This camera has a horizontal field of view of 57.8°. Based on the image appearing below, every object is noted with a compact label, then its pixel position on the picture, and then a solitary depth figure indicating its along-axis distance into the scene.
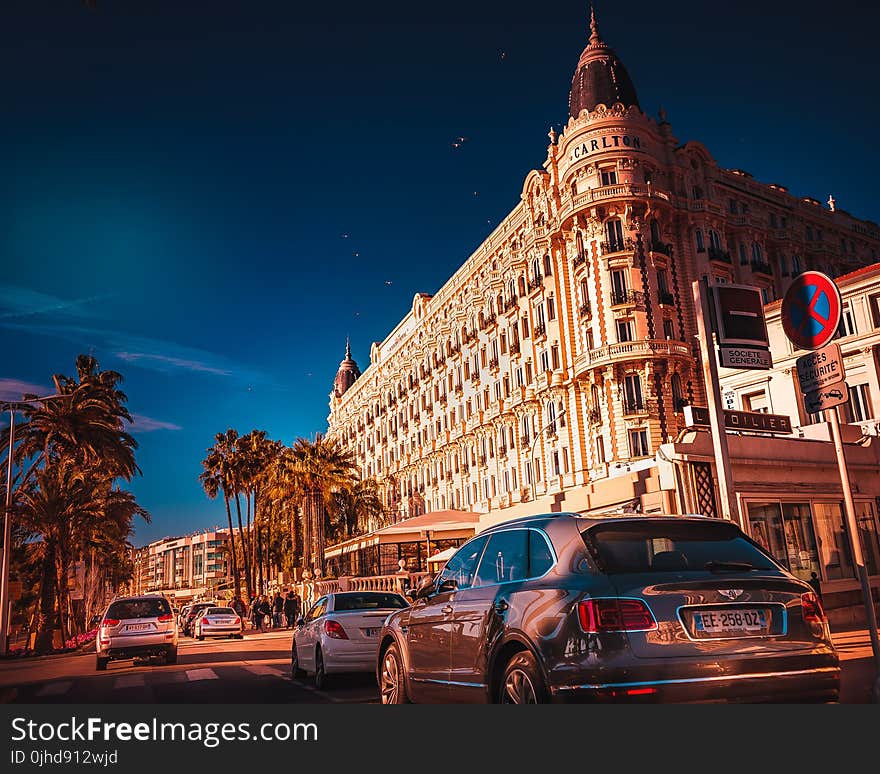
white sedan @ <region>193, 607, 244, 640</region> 31.48
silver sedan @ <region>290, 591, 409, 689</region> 11.80
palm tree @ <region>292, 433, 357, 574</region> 48.06
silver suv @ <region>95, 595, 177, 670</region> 17.28
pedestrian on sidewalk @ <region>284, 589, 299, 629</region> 37.88
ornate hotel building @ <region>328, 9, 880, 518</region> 42.38
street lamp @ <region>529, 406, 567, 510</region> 45.64
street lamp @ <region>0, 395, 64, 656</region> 29.23
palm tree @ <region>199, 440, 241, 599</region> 61.09
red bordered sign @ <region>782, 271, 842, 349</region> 8.50
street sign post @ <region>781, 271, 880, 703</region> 8.34
